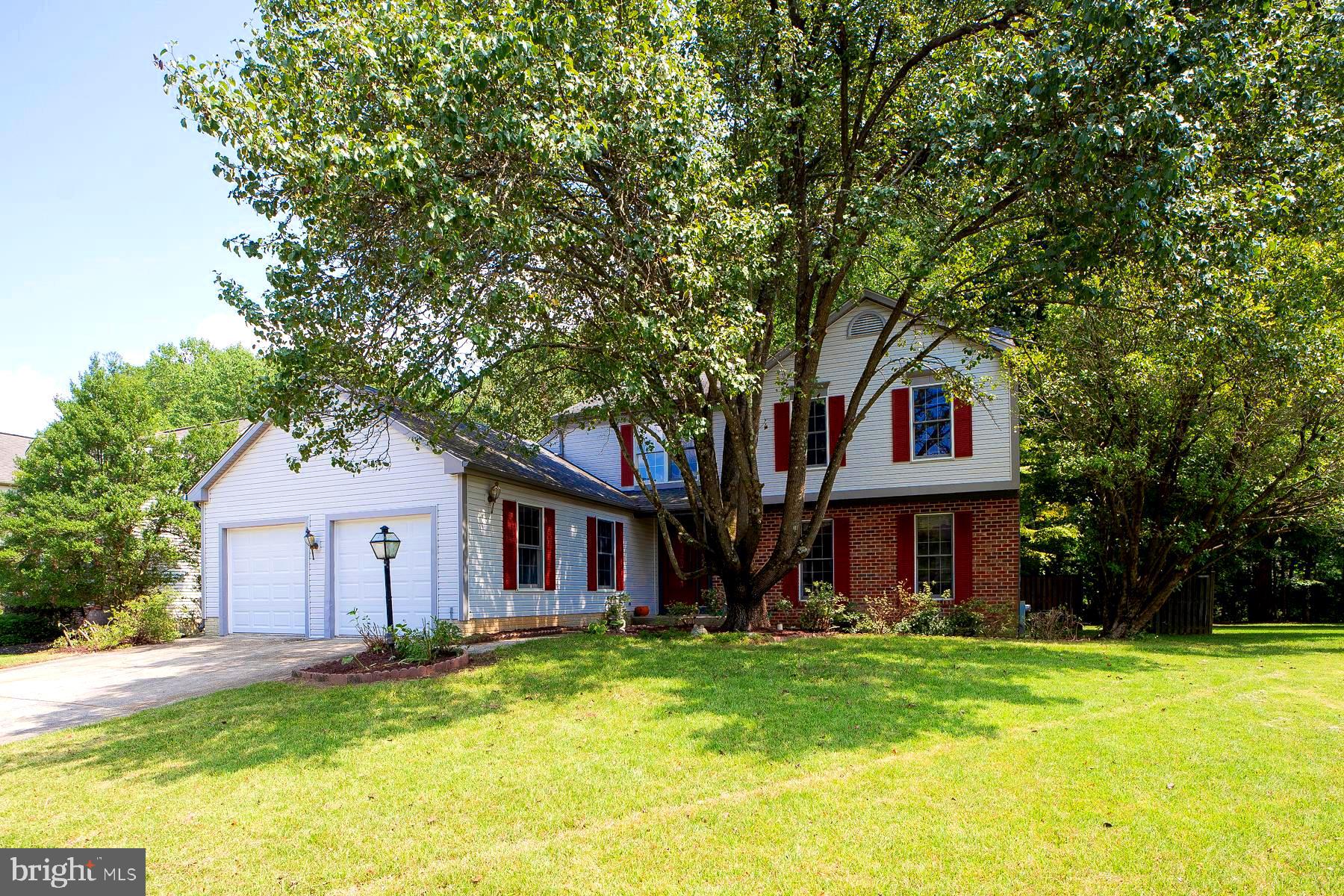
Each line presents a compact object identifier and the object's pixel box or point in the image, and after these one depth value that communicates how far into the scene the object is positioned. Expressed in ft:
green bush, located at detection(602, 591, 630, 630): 51.13
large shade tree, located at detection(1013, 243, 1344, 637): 37.37
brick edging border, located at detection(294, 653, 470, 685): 29.73
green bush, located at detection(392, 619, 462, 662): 31.73
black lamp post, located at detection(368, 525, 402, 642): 33.86
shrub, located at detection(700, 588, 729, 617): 55.57
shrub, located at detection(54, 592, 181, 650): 46.24
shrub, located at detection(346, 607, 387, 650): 33.58
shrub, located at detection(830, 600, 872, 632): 50.06
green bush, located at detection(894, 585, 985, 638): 48.73
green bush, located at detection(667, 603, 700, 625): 55.67
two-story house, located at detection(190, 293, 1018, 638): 45.96
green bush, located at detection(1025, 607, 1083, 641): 47.14
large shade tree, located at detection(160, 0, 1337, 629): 24.07
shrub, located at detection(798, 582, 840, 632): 50.39
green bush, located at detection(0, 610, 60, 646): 53.26
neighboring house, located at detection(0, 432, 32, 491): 85.58
